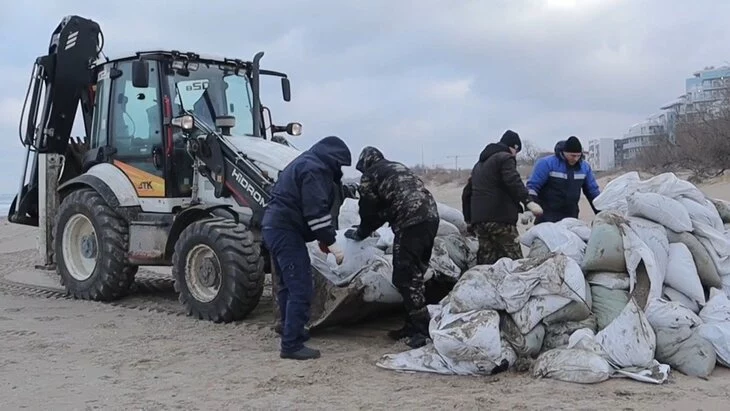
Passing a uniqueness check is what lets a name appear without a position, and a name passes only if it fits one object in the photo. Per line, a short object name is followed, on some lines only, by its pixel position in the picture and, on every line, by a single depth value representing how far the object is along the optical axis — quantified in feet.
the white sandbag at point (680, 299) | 17.81
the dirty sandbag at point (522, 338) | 16.97
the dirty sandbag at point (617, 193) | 20.89
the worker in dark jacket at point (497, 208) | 20.85
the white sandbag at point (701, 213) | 19.29
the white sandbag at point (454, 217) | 23.66
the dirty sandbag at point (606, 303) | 17.54
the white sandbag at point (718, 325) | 16.39
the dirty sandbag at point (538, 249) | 19.94
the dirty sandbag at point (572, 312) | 17.29
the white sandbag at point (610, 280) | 18.03
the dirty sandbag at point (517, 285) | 17.28
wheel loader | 22.75
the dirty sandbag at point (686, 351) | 15.98
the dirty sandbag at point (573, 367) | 15.44
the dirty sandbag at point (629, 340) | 15.92
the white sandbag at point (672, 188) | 19.77
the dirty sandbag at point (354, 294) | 19.85
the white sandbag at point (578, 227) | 19.84
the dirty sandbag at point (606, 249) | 18.21
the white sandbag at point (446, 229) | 22.66
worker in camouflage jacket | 19.29
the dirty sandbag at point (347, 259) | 20.49
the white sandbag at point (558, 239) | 19.11
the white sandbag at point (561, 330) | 17.26
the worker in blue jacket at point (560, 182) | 23.07
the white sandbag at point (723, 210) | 20.90
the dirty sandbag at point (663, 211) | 18.78
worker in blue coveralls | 18.30
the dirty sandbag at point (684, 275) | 17.87
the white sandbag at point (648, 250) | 17.62
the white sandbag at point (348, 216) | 23.16
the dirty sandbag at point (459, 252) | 22.06
